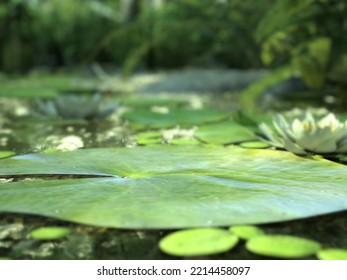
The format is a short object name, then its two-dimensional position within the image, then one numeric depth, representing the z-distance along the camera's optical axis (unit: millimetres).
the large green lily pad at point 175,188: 851
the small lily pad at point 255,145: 1170
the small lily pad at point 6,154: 1104
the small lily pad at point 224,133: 1256
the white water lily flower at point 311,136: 1077
